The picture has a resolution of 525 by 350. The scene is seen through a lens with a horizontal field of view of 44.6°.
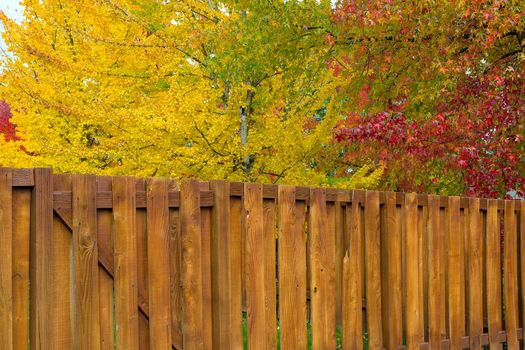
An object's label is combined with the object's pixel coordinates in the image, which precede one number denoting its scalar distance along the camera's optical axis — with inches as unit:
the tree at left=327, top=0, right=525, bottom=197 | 316.5
